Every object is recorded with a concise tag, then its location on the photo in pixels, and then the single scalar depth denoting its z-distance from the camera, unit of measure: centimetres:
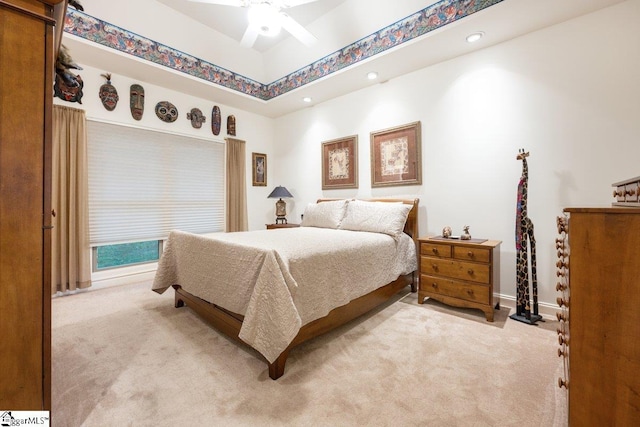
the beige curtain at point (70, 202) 310
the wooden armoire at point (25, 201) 98
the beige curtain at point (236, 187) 467
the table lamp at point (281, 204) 470
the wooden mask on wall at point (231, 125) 467
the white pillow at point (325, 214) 348
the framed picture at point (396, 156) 342
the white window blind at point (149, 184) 346
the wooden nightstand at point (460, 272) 243
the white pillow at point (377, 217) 296
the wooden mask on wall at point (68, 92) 314
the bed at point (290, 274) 165
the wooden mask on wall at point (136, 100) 364
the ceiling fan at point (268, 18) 225
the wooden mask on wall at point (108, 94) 343
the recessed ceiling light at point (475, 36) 267
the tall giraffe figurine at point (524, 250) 242
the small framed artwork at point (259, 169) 509
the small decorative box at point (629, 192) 102
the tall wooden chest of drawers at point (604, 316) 83
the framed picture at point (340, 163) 407
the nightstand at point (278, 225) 455
